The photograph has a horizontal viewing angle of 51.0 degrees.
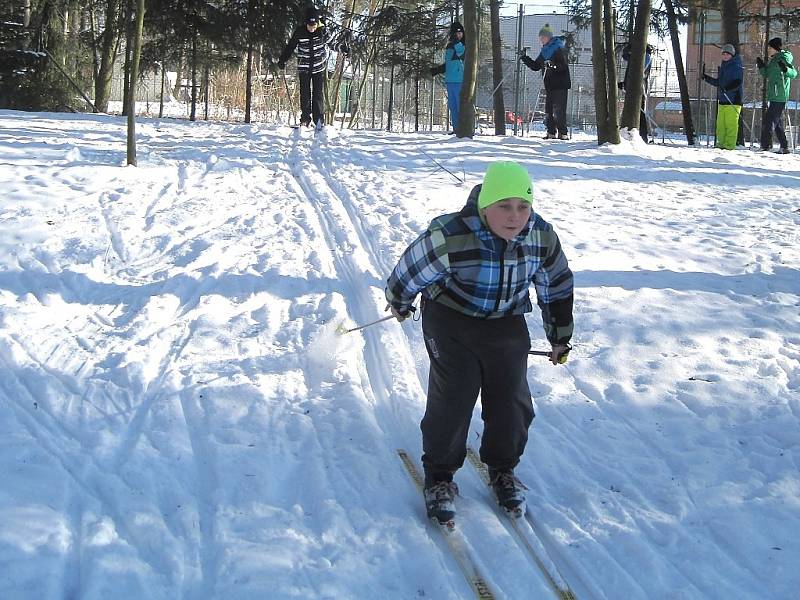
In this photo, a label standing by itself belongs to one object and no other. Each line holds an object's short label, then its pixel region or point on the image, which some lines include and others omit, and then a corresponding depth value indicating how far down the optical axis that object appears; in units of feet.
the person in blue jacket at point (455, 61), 55.47
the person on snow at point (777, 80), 54.34
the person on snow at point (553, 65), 51.90
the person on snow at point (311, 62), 52.34
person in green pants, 53.47
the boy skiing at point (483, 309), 11.75
